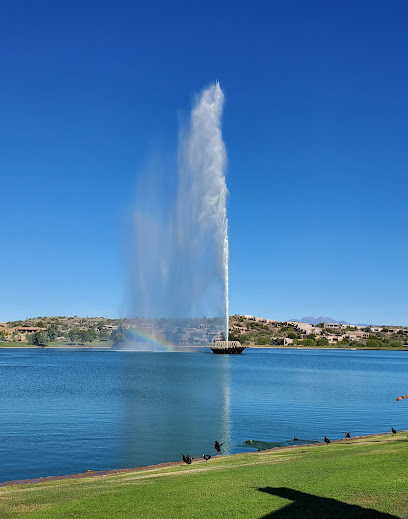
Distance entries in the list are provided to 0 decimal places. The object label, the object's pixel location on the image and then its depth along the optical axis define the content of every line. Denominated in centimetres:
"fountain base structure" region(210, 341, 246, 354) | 15412
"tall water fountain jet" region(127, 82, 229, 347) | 10475
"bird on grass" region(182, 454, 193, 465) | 2020
